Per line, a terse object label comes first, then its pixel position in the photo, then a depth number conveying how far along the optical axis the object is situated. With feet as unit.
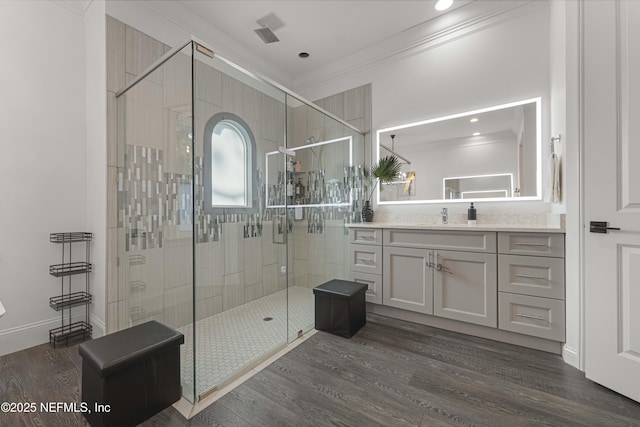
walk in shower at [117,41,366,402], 5.41
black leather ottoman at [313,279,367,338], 7.39
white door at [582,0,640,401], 4.85
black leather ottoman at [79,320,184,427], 4.01
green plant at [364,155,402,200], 10.12
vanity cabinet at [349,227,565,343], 6.40
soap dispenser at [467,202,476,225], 8.43
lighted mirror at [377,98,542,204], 8.07
